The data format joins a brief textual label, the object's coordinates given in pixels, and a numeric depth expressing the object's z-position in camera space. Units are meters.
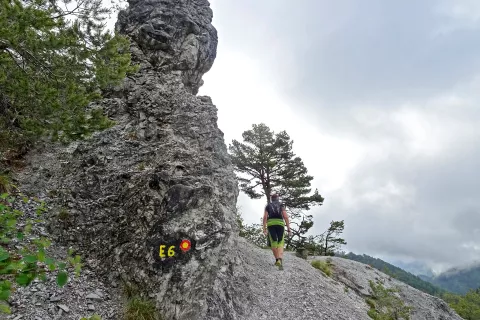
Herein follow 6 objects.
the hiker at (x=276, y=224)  13.95
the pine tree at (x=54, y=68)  7.16
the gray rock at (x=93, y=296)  7.28
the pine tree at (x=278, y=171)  29.56
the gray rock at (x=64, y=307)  6.59
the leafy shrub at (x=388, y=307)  13.38
